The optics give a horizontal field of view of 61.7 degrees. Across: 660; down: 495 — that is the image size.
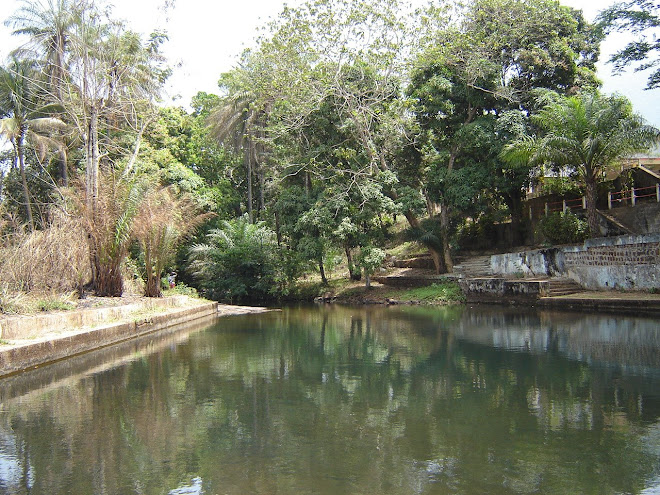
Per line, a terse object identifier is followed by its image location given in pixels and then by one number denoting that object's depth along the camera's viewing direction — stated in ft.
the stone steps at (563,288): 60.34
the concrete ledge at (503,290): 61.72
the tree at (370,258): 78.28
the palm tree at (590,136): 59.57
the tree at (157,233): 53.38
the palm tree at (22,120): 72.54
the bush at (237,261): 90.33
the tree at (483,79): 72.59
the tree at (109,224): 45.32
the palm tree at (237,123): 97.86
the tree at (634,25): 57.11
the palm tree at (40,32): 68.16
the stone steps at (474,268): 76.38
